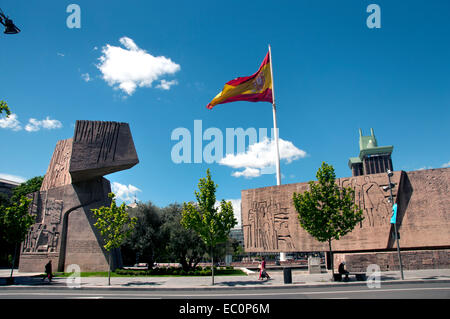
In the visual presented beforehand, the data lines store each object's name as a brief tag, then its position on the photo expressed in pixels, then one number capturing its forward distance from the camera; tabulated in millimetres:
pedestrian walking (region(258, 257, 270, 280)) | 21188
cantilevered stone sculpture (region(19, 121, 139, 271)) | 29312
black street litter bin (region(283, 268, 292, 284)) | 17856
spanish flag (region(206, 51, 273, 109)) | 30656
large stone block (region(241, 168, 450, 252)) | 24406
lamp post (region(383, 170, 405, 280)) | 19406
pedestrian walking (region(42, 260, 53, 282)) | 21161
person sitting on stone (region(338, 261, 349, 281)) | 17850
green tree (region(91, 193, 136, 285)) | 20781
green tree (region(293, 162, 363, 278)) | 19547
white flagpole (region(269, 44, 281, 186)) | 33656
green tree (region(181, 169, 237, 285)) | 19953
